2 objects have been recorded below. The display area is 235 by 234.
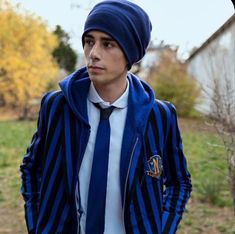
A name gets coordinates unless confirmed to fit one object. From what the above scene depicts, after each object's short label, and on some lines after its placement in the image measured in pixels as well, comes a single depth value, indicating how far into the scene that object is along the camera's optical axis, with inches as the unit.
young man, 64.2
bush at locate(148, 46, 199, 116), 815.7
